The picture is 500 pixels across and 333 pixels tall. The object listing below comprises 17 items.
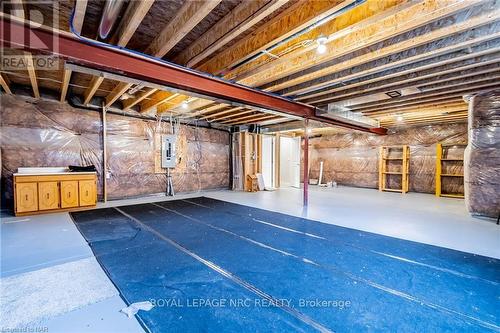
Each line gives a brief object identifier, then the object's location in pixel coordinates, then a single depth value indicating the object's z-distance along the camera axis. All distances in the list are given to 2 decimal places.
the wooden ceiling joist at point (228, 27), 2.04
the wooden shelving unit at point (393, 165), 7.89
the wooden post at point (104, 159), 5.74
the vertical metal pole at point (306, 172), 5.46
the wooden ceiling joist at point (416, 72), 2.94
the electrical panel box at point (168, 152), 6.87
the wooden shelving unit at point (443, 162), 7.08
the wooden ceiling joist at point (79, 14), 1.91
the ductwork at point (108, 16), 1.78
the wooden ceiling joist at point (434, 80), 3.32
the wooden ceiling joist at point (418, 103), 4.62
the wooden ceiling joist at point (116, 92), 4.01
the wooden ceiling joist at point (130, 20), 1.99
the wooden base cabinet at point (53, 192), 4.29
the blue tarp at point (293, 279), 1.60
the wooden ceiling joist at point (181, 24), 2.04
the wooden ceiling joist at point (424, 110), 5.27
